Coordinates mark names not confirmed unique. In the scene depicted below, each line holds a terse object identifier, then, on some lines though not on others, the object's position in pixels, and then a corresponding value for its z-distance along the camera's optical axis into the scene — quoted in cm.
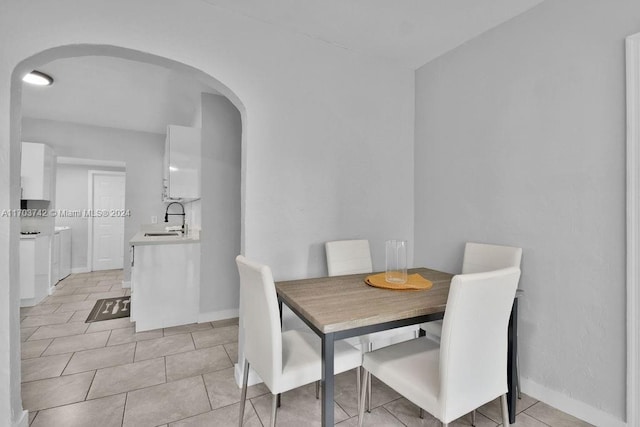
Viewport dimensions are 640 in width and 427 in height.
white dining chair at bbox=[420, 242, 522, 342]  198
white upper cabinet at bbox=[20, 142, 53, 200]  396
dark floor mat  337
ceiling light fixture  306
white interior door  608
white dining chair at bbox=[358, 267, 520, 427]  116
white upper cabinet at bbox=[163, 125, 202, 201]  349
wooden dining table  124
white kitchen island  304
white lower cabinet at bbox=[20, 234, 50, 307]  367
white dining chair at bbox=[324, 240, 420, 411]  227
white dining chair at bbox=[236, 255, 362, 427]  134
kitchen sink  379
